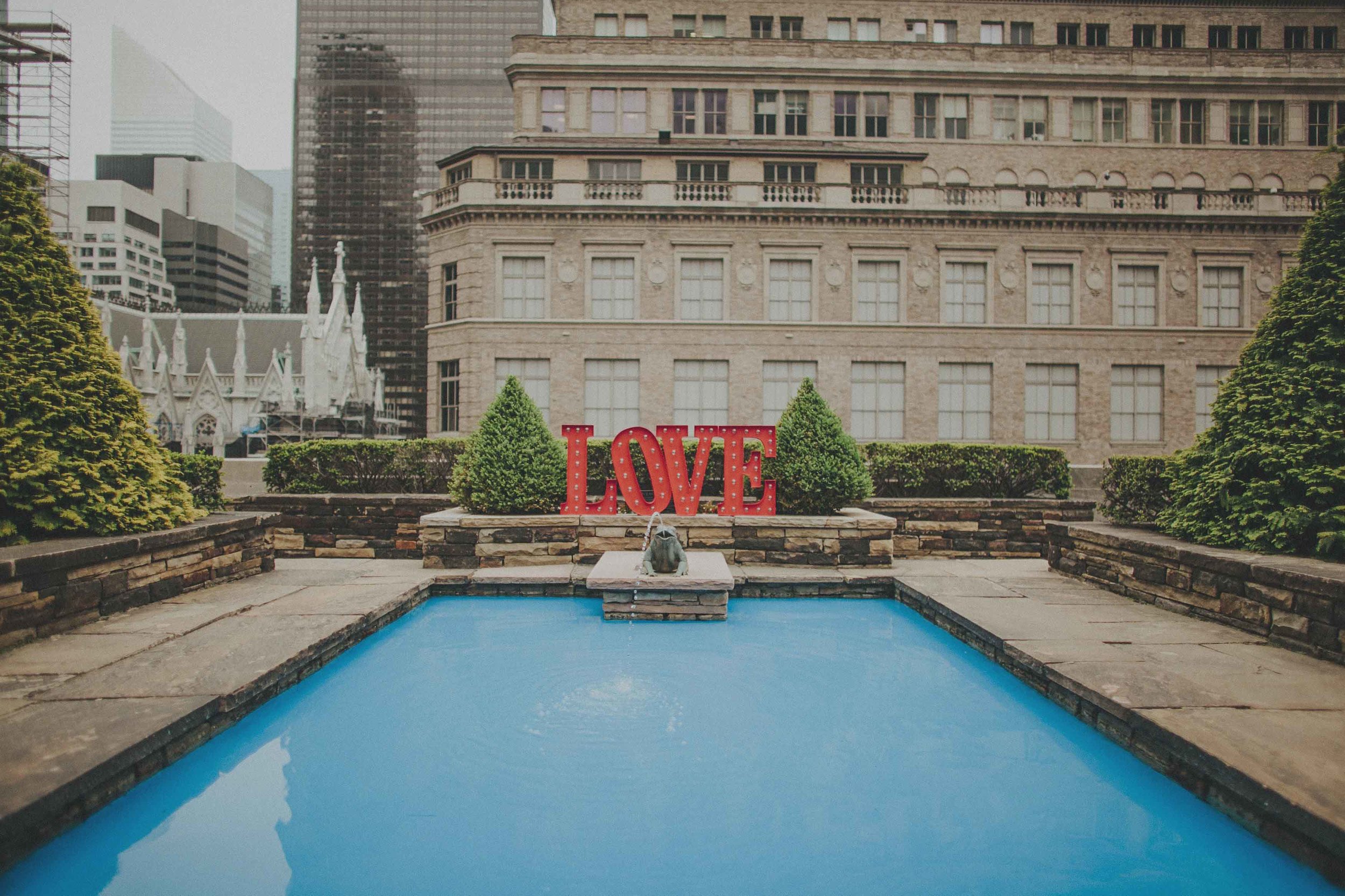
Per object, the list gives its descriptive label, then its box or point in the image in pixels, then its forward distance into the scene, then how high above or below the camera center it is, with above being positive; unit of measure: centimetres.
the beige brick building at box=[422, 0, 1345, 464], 2400 +614
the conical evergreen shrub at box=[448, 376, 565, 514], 961 -13
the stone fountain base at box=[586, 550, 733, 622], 746 -162
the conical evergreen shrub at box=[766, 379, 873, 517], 981 -6
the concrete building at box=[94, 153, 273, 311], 15225 +6214
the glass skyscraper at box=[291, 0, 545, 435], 10406 +5282
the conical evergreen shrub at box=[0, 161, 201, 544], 596 +40
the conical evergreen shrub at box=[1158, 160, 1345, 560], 628 +32
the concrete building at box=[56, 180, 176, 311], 10581 +3482
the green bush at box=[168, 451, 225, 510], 951 -41
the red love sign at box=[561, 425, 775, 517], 962 -27
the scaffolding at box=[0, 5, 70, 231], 3956 +2252
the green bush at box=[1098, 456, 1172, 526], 973 -43
